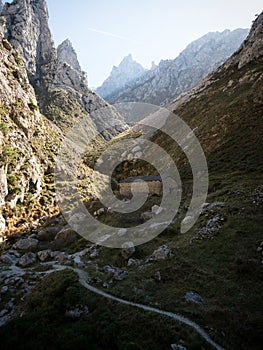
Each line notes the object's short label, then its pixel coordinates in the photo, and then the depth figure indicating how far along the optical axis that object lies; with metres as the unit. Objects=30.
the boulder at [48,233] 38.09
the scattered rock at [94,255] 29.33
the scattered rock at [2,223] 36.16
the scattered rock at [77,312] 17.06
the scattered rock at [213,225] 28.33
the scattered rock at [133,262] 25.38
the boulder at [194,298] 17.84
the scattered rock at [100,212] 45.35
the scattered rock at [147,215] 38.12
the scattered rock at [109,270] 23.89
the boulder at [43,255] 31.69
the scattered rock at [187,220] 32.91
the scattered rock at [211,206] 33.35
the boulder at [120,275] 22.36
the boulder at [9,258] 31.11
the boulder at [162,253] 24.75
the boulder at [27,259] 30.58
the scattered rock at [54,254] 31.81
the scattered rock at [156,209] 39.49
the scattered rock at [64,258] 28.83
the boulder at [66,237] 36.33
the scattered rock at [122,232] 33.26
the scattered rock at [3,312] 19.76
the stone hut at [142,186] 55.82
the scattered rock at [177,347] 13.57
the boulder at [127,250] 27.17
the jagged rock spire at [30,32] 153.88
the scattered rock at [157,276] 21.09
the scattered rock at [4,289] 23.09
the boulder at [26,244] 34.81
